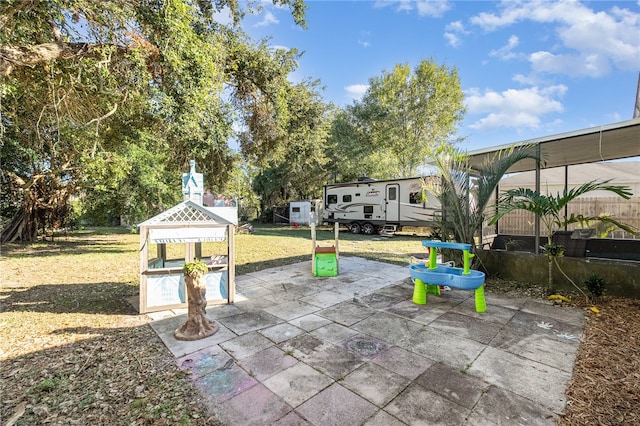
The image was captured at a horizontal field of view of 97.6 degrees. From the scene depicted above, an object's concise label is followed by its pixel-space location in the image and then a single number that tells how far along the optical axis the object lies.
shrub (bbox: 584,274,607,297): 3.88
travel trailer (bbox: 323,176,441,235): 12.27
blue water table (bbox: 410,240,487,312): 3.46
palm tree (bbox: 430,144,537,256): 4.64
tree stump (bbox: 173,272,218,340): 3.01
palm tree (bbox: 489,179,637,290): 3.87
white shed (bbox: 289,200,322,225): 19.42
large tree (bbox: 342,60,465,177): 17.75
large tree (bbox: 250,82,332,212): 9.59
